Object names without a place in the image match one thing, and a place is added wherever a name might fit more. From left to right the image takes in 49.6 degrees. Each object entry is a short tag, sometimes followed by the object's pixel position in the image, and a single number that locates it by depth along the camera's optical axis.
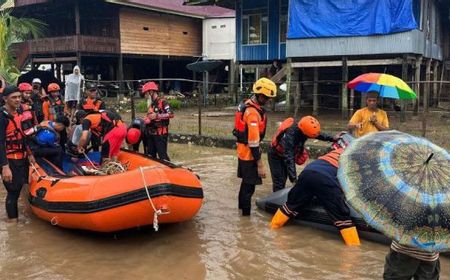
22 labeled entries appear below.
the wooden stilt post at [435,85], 18.44
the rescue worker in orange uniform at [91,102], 7.10
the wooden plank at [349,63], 14.77
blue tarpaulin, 14.22
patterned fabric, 2.46
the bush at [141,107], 18.55
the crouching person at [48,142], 6.21
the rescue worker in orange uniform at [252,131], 5.38
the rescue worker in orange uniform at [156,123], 7.66
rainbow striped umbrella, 6.03
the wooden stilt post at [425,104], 8.86
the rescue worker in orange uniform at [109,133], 6.23
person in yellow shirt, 5.92
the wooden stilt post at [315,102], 15.93
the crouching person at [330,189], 4.91
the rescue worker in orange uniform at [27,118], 5.76
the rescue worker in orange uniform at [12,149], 5.48
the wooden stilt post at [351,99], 14.83
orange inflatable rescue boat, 4.75
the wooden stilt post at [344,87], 15.12
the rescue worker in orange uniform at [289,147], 5.65
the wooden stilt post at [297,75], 18.11
